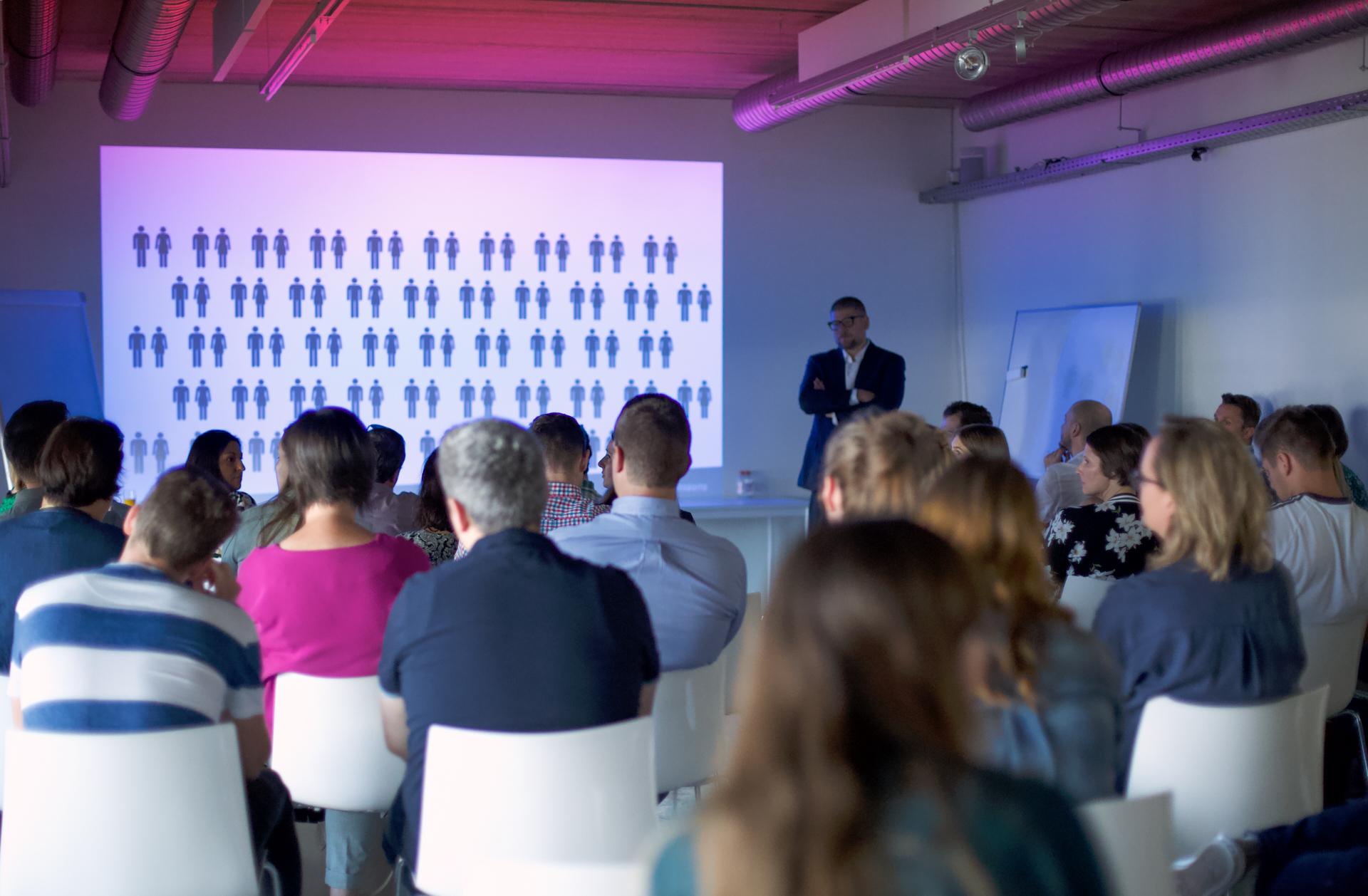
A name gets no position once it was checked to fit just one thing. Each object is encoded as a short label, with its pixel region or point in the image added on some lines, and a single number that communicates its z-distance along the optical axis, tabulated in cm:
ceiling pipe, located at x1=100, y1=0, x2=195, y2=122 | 578
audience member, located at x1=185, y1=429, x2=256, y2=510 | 491
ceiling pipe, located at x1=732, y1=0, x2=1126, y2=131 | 559
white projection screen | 855
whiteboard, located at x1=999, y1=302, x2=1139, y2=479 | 813
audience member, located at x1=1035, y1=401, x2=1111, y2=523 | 527
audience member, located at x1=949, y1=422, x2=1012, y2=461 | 455
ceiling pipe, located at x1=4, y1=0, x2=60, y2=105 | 621
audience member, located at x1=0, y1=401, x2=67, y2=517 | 398
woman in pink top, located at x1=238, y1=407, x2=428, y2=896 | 312
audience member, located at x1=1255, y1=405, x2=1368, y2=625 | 388
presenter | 758
